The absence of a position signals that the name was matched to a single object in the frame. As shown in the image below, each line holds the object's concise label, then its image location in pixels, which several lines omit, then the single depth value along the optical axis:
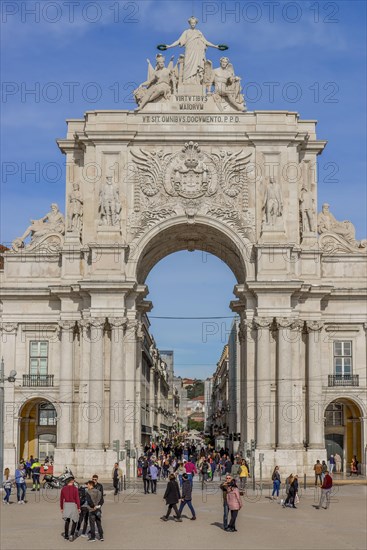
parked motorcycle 49.07
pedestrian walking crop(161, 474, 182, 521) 33.28
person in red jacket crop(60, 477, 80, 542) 29.09
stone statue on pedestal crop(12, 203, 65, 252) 58.53
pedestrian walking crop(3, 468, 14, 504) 40.28
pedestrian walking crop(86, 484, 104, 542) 29.45
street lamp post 44.28
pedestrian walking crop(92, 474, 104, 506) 29.89
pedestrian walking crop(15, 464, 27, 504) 40.78
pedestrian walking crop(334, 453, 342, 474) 58.14
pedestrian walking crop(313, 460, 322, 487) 50.19
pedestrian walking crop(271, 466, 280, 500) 43.38
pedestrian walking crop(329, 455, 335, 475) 56.38
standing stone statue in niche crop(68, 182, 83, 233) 57.44
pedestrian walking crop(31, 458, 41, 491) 47.84
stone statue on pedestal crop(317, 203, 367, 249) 58.31
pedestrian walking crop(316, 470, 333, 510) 37.91
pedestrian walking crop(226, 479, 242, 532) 30.94
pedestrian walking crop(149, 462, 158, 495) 46.16
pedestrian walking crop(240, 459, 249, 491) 47.53
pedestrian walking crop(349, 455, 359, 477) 57.12
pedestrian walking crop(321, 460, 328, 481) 49.01
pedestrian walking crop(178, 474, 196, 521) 33.75
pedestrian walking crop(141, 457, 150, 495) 46.56
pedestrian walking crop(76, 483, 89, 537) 30.31
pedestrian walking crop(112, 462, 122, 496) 44.88
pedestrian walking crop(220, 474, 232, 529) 31.48
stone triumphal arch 55.19
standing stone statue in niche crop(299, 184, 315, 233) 57.56
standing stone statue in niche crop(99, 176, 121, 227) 56.31
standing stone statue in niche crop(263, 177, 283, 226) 56.25
